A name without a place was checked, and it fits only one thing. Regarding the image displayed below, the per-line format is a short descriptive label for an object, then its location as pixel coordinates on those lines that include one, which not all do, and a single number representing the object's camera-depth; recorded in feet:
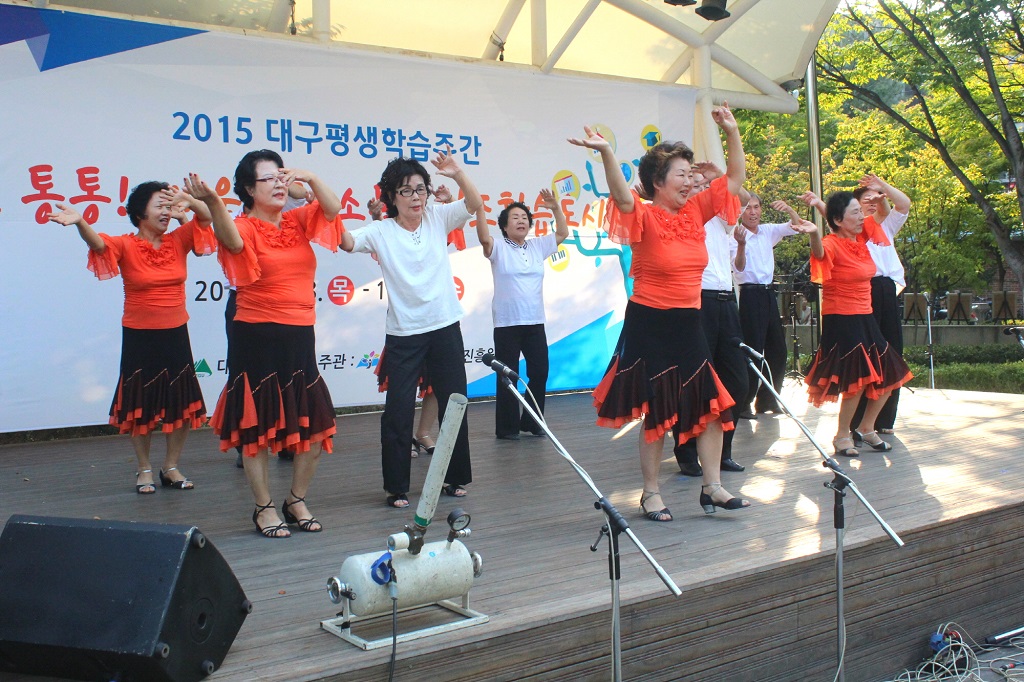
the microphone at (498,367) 8.82
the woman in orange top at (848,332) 17.11
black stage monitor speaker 6.61
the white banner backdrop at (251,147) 20.21
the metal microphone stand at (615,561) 7.54
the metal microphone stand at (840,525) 9.84
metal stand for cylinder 7.63
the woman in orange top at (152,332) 14.93
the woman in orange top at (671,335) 12.33
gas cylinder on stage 7.68
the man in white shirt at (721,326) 16.35
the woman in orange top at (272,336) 11.69
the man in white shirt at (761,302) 21.85
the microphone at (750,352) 12.55
